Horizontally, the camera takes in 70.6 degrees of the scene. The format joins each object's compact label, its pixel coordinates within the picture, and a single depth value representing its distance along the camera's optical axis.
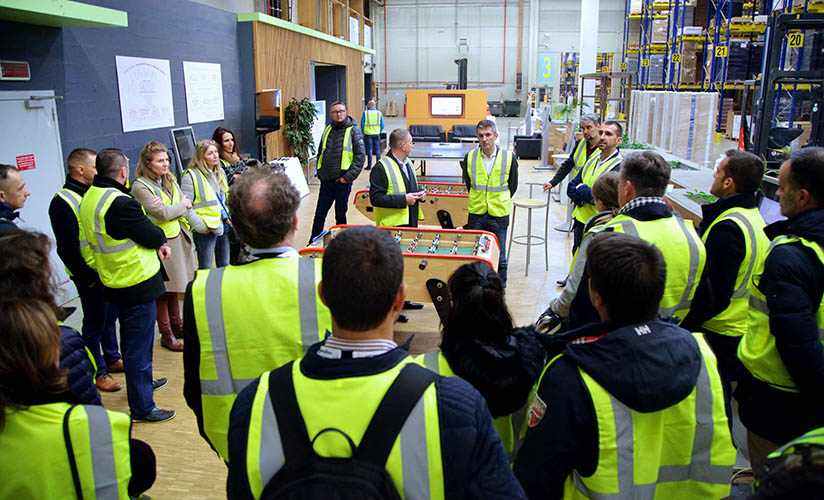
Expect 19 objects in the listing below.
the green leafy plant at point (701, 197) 4.57
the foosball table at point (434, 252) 3.83
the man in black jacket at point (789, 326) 2.03
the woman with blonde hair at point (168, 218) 4.20
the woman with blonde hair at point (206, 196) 4.77
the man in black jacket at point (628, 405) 1.44
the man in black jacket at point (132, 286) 3.23
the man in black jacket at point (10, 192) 3.01
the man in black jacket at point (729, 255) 2.58
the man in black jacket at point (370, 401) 1.10
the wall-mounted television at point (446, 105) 12.81
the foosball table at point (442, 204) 5.83
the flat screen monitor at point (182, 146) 7.27
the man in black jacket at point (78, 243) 3.43
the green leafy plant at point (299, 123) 10.92
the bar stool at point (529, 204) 6.23
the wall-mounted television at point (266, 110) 9.94
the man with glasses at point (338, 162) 6.88
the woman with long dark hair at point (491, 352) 1.85
